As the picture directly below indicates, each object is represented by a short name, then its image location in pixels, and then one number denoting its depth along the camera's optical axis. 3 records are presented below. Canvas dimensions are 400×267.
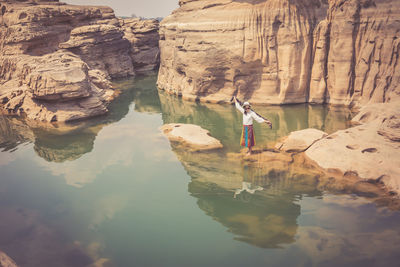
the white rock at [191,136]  8.13
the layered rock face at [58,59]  10.72
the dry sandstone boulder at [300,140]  7.66
